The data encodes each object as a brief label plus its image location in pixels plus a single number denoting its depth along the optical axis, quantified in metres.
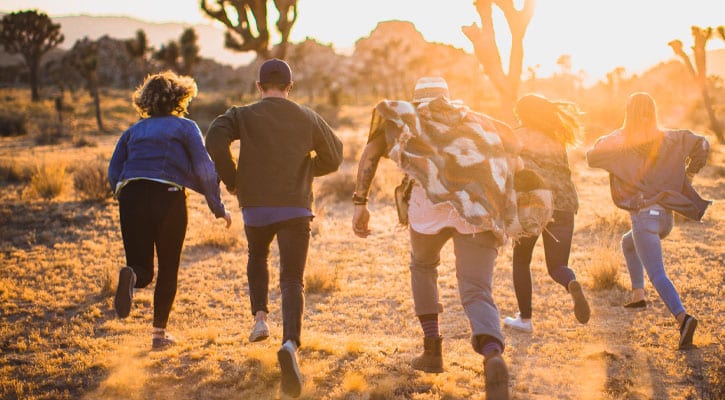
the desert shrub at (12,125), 24.28
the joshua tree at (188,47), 40.34
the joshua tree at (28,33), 45.09
